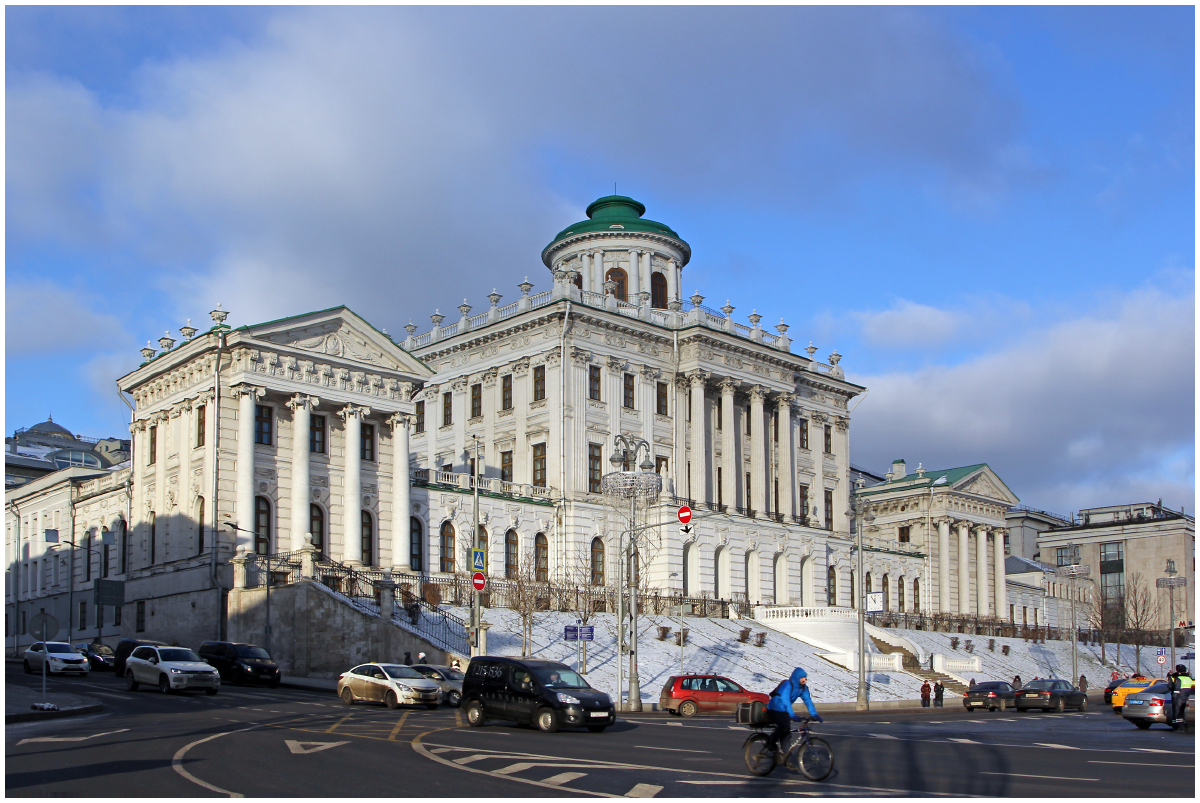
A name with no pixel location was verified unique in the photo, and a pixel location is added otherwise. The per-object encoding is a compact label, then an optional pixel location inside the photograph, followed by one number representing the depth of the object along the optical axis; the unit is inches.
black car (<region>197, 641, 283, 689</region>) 1736.0
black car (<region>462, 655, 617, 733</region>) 1063.6
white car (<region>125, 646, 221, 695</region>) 1557.6
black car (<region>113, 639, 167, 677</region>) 1902.1
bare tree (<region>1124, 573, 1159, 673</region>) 4352.9
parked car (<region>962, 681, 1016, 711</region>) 1972.2
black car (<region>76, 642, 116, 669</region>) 2044.8
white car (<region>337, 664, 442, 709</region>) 1360.7
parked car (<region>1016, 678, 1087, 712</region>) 1900.8
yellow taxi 1766.7
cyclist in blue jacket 708.7
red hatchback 1515.7
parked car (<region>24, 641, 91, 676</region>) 1827.1
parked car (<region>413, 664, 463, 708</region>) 1448.1
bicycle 695.7
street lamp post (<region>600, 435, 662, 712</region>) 1569.9
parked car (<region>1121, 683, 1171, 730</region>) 1259.2
